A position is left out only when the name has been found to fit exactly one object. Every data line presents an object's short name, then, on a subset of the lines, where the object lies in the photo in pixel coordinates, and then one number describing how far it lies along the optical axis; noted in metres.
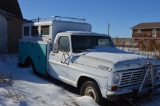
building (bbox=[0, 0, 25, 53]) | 12.80
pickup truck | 4.09
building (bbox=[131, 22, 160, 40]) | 34.97
